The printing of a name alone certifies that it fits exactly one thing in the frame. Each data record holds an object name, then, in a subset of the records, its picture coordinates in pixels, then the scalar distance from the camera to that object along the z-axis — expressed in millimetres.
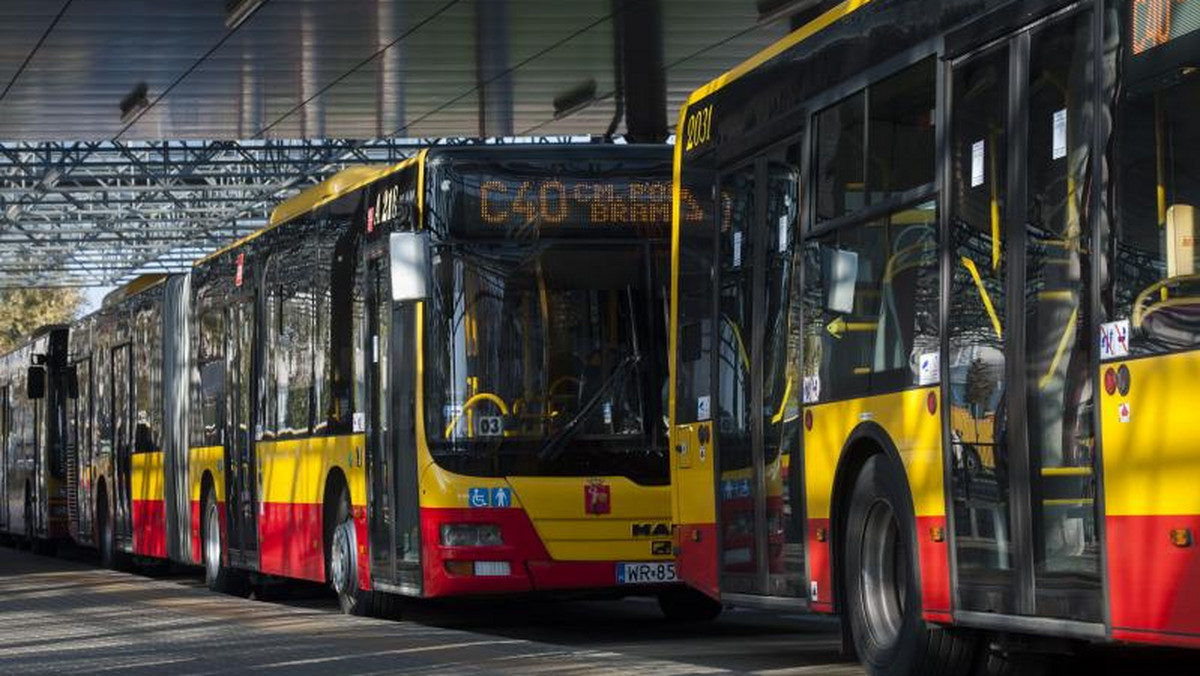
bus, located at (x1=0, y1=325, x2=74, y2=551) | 31469
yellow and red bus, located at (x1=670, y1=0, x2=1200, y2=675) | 8078
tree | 114938
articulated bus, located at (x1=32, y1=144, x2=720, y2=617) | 15039
